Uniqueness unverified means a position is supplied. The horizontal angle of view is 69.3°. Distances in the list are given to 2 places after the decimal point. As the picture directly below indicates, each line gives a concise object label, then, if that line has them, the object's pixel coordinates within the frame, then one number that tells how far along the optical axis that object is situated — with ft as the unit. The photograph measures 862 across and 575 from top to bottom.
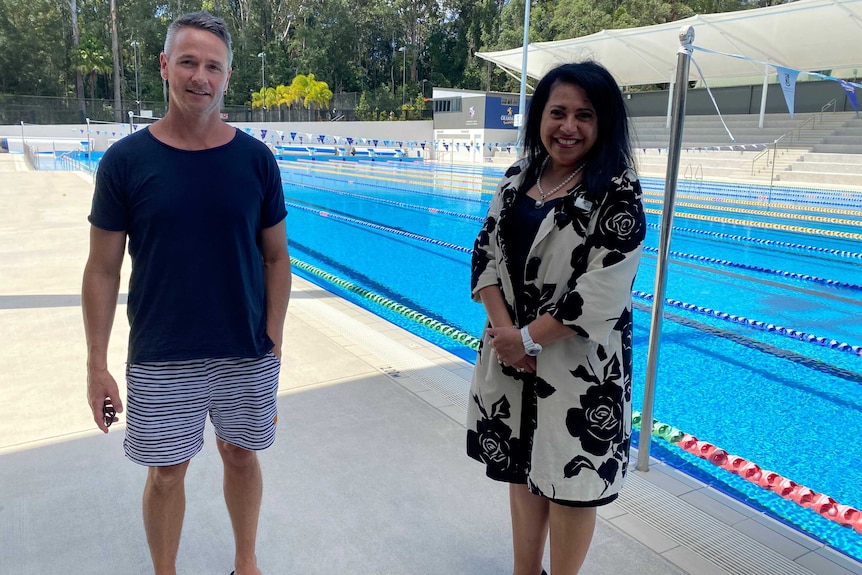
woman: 4.72
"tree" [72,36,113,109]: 138.31
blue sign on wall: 115.24
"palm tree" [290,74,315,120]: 140.87
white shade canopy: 64.03
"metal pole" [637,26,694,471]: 7.16
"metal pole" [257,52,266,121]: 146.00
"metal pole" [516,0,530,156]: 68.17
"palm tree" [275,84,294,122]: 142.72
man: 4.77
